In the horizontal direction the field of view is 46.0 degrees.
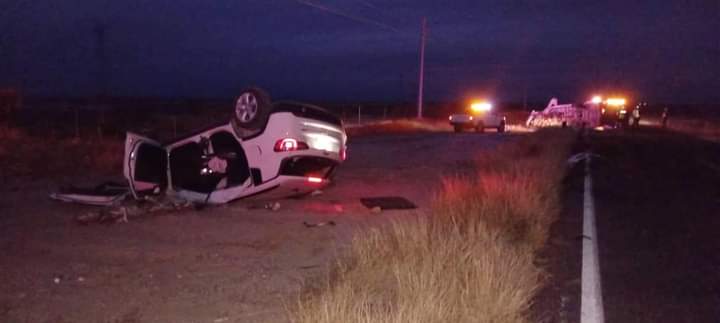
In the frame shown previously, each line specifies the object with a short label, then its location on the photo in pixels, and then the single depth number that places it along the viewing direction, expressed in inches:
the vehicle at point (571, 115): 2397.9
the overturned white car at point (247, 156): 518.0
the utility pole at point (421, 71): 2270.8
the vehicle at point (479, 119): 2236.6
